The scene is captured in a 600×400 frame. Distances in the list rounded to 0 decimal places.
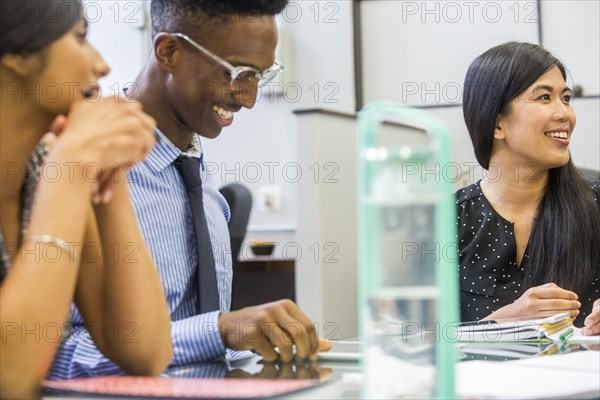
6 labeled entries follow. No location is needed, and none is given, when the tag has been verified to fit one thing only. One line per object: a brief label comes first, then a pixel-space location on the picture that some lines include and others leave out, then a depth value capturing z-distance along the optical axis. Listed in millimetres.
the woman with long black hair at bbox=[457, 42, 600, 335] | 3687
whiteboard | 5485
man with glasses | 2735
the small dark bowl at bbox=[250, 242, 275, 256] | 5260
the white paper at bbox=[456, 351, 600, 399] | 1447
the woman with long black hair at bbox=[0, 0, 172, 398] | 1742
